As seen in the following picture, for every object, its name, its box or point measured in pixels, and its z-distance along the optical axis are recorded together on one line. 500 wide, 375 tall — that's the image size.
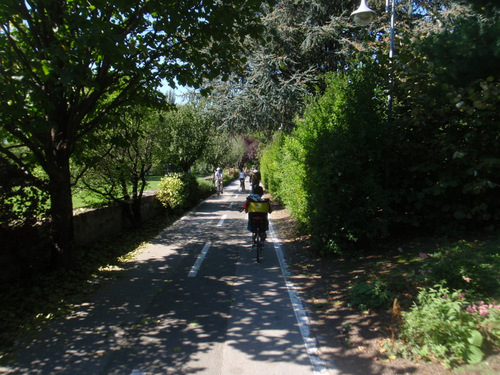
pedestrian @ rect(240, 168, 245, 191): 28.08
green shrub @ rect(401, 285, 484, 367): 3.15
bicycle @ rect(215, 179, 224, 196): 25.32
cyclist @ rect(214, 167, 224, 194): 24.67
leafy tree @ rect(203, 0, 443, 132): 14.27
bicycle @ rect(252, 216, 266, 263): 7.87
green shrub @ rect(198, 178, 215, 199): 22.93
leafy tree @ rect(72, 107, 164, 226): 8.44
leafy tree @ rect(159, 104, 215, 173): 18.34
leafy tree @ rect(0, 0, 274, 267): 4.85
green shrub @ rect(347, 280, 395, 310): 4.49
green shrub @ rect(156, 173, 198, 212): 14.83
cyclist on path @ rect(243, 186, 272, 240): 8.02
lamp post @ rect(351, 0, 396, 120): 6.94
